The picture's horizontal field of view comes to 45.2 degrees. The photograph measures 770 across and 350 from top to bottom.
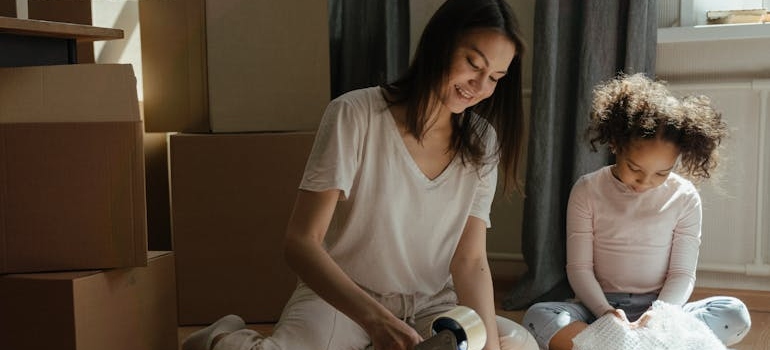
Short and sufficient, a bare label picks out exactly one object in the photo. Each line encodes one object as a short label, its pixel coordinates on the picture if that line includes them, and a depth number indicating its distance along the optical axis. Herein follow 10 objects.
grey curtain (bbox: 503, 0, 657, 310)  2.21
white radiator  2.24
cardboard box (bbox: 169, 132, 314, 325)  2.18
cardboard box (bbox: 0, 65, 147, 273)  1.54
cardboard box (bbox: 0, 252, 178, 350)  1.53
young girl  1.85
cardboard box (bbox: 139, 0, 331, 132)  2.17
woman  1.41
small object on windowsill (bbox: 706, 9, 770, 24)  2.24
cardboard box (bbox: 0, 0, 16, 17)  1.82
